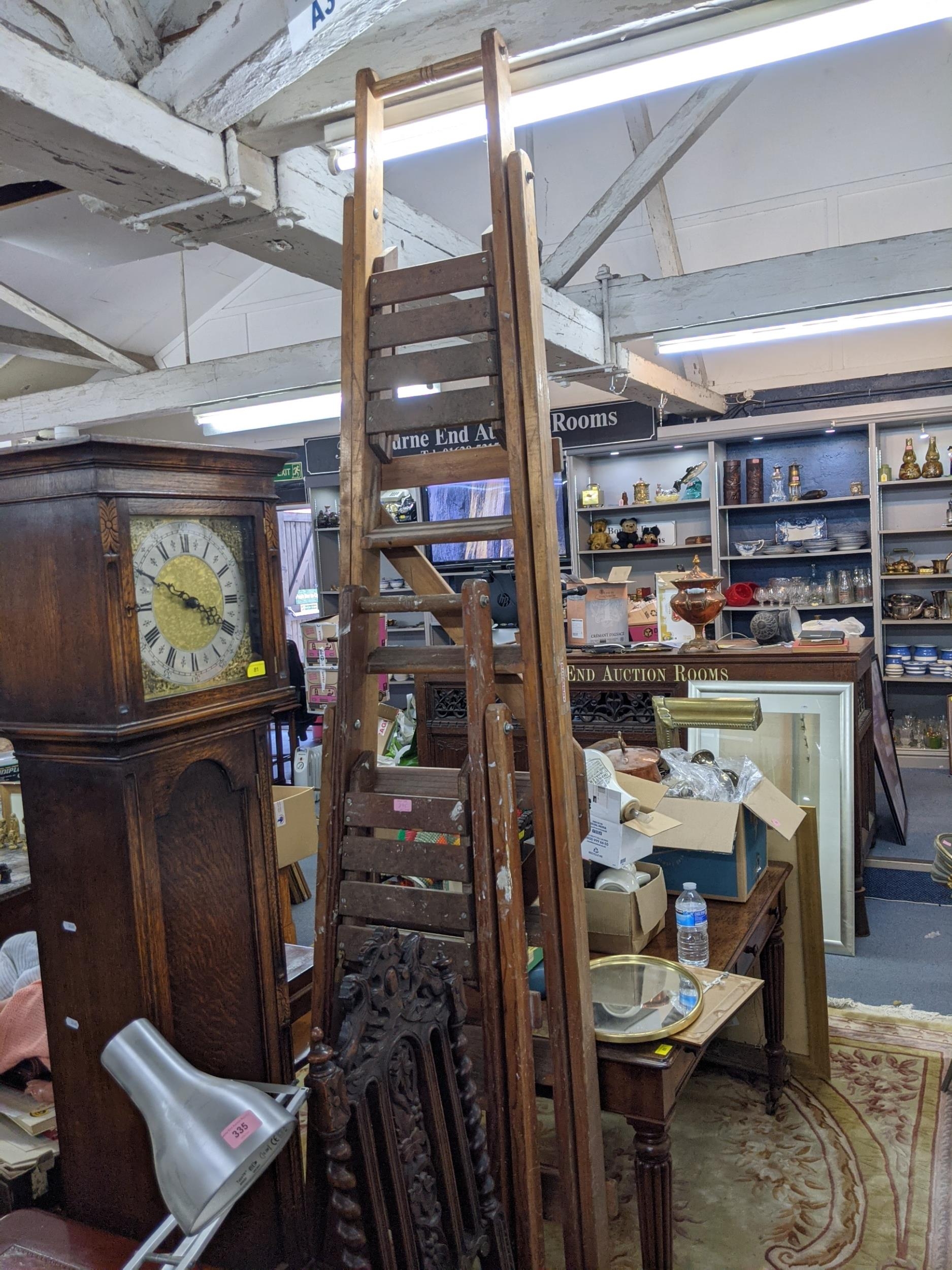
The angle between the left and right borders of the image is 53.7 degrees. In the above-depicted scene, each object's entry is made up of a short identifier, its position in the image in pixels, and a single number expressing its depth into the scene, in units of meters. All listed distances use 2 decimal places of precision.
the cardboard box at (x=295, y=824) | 3.54
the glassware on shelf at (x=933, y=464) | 6.80
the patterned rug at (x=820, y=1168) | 2.22
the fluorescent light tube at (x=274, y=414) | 6.35
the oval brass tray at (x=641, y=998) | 1.85
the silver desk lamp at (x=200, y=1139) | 1.02
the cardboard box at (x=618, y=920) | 2.22
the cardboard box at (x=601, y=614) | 4.61
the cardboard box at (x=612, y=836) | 2.26
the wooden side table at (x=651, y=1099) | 1.81
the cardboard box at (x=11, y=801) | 3.54
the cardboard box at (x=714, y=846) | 2.49
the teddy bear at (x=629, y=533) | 7.82
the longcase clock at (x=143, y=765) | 1.42
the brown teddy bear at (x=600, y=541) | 7.84
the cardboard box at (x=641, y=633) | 4.65
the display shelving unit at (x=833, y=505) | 6.98
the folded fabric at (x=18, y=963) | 2.37
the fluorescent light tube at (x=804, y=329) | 4.73
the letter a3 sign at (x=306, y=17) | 1.97
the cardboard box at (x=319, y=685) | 7.66
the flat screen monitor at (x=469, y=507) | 8.20
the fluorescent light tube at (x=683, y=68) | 2.22
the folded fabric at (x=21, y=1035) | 2.05
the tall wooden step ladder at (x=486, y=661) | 1.65
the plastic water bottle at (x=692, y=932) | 2.22
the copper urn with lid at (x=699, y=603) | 4.27
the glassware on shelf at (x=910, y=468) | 6.87
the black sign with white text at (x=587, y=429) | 7.38
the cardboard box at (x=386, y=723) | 5.36
